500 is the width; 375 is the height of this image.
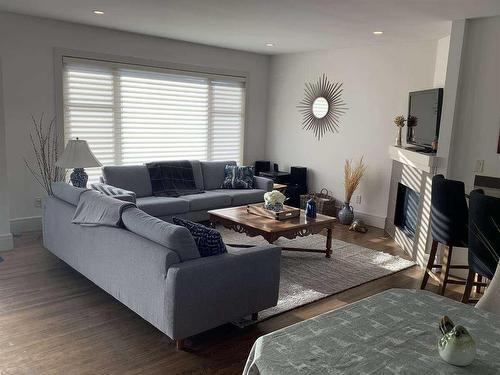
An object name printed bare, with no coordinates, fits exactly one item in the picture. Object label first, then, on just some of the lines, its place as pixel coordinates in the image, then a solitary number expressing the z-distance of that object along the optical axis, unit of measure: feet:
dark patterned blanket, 18.74
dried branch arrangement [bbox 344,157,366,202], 20.25
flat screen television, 14.90
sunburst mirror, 21.71
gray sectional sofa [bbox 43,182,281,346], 8.94
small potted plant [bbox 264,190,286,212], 15.56
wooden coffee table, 13.85
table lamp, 14.52
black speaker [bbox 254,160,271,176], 24.43
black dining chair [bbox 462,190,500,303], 9.72
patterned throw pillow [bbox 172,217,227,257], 9.62
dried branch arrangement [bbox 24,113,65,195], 17.12
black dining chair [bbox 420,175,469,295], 11.67
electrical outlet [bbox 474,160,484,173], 13.71
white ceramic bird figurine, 4.54
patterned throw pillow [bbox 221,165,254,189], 20.58
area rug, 12.33
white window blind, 18.19
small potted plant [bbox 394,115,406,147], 17.67
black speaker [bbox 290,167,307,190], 23.17
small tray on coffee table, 15.04
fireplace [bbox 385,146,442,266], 15.12
